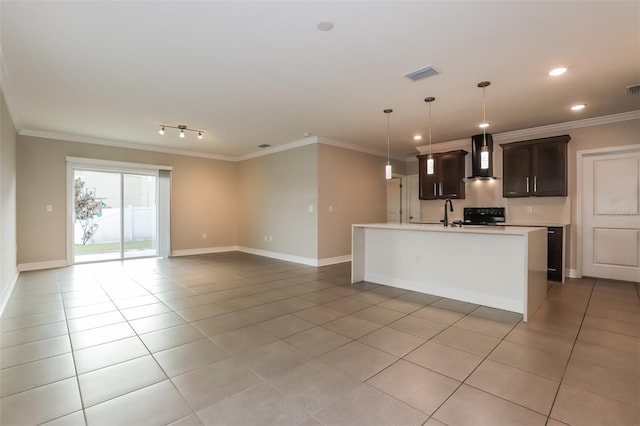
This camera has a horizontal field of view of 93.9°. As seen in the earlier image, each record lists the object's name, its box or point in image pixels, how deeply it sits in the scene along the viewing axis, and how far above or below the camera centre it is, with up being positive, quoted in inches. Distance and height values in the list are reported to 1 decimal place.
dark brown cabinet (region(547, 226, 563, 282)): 195.5 -28.3
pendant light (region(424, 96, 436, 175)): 159.6 +44.2
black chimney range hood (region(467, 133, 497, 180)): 231.5 +44.2
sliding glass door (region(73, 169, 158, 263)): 255.3 -3.3
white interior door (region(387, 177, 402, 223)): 327.0 +11.8
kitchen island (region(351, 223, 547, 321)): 134.0 -26.8
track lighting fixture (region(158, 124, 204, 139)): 215.8 +61.7
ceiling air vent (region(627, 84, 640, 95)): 146.0 +59.9
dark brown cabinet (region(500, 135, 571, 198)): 204.4 +30.6
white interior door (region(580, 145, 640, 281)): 188.4 -2.6
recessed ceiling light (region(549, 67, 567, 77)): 127.3 +60.0
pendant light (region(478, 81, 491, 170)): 140.9 +59.8
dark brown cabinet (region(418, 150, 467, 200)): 251.9 +28.9
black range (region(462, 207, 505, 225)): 234.1 -3.8
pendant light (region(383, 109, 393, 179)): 177.2 +25.3
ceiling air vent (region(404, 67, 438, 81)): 128.2 +60.3
